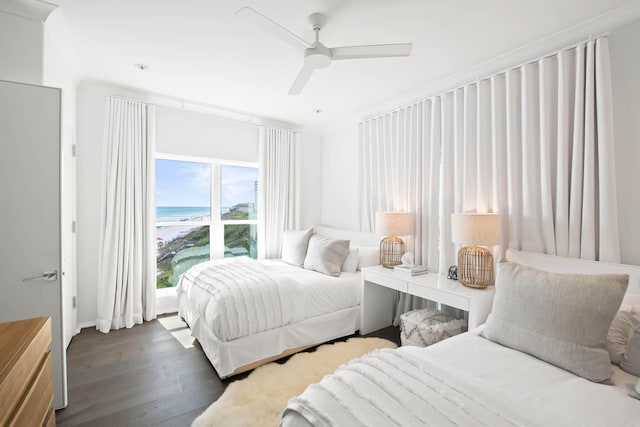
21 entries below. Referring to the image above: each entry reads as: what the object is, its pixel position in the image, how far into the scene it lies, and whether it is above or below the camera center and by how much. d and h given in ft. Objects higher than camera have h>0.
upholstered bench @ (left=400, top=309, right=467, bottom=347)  7.68 -3.14
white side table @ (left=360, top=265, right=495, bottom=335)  7.06 -2.26
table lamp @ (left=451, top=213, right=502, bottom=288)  7.42 -0.73
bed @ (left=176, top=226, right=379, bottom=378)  7.45 -2.89
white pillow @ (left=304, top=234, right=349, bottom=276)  10.44 -1.58
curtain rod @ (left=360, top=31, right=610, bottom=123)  6.70 +4.09
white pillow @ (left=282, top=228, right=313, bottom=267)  11.88 -1.43
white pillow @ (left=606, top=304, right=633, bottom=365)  4.70 -2.05
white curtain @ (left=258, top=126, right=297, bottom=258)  14.15 +1.31
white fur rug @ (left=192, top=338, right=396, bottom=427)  5.83 -4.18
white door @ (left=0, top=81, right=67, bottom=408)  5.65 +0.08
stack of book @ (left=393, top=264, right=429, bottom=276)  9.00 -1.79
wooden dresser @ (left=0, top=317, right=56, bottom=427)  2.64 -1.72
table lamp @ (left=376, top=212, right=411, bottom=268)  10.16 -0.66
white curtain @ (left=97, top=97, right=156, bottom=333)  10.30 -0.23
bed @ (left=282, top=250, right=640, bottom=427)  3.27 -2.28
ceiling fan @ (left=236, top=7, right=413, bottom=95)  5.94 +3.64
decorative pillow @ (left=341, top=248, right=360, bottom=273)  11.03 -1.93
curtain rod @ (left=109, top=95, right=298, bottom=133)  11.03 +4.41
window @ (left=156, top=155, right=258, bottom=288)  12.48 +0.01
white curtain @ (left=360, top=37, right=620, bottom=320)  6.59 +1.58
